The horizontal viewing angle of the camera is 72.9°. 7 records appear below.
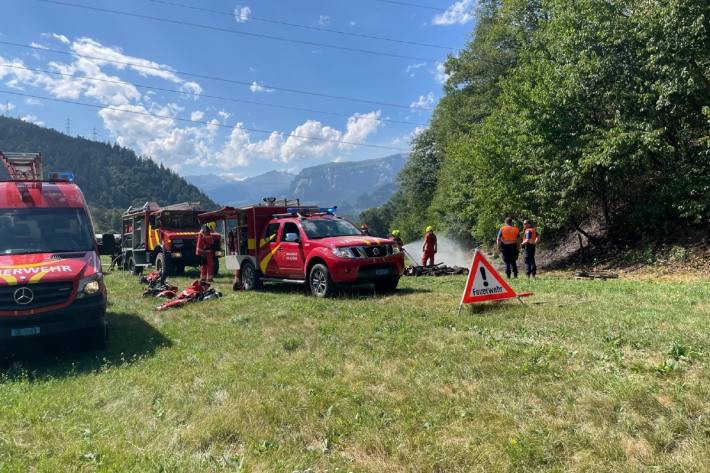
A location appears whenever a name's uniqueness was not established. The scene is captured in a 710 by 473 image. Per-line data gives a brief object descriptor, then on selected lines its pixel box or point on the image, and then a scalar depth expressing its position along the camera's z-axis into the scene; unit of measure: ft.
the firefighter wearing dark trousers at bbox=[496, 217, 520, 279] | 43.16
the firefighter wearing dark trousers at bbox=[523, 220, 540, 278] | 44.21
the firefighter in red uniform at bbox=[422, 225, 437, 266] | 53.57
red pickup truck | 33.68
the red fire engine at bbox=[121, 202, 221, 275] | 57.88
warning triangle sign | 24.71
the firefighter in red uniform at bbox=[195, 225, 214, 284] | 47.52
